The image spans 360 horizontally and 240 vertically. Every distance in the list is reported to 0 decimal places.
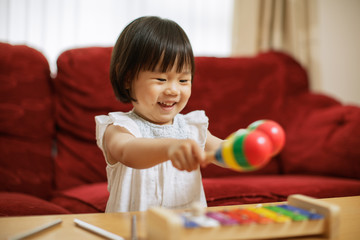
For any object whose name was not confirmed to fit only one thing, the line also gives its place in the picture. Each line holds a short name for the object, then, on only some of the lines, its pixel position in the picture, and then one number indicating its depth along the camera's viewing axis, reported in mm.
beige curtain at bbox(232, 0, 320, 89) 2388
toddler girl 1288
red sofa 1614
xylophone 1041
